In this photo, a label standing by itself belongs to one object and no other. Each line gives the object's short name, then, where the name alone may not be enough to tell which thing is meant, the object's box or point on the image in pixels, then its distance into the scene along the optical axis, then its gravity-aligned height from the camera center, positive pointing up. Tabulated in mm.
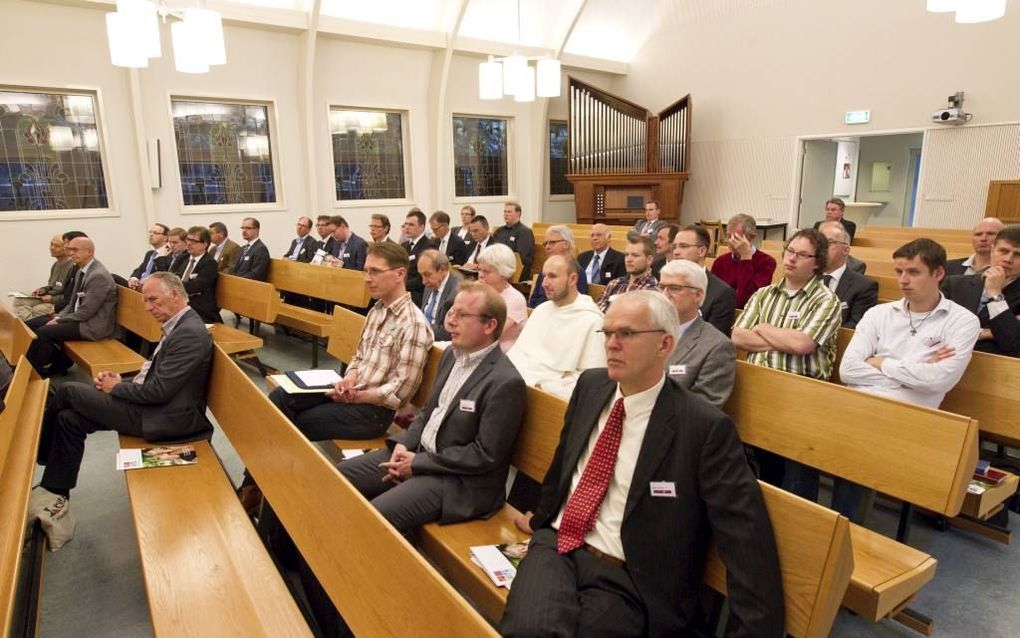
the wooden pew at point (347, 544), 1291 -869
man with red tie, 1554 -829
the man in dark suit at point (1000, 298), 3068 -507
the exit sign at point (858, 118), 8758 +1103
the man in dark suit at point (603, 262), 5859 -568
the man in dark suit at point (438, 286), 4148 -573
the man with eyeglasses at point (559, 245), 4941 -350
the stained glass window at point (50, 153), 7211 +563
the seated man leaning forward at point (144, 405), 2957 -945
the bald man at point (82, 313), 5129 -899
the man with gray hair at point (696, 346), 2525 -586
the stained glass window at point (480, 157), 10789 +734
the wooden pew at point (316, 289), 5371 -803
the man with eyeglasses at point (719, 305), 3502 -575
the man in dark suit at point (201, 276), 5973 -697
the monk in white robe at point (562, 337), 3119 -681
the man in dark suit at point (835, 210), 6730 -118
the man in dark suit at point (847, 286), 3824 -527
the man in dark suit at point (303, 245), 7488 -522
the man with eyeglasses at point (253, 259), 6750 -614
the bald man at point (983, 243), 3998 -279
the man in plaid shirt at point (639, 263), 3936 -390
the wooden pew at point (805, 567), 1443 -853
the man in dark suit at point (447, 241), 7586 -485
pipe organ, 10648 +732
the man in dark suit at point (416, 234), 7156 -382
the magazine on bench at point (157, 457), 2730 -1115
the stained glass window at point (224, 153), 8344 +641
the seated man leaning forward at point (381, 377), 3070 -854
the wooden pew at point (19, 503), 1805 -984
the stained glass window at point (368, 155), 9578 +702
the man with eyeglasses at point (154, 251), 6973 -540
